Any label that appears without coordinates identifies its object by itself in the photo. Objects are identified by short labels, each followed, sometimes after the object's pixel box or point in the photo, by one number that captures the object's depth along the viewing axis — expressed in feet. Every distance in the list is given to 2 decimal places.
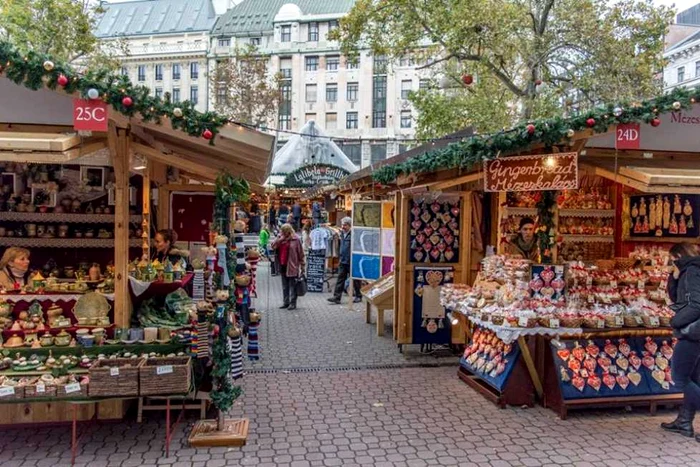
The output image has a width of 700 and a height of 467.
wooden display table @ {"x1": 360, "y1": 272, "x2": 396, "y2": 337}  26.71
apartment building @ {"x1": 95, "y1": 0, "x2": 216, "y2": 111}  184.85
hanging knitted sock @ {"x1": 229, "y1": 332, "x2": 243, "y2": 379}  15.25
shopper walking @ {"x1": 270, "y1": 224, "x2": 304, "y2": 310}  34.06
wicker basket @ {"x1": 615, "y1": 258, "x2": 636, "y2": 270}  20.79
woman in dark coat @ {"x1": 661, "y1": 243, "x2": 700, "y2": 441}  14.83
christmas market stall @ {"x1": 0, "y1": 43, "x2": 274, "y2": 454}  13.38
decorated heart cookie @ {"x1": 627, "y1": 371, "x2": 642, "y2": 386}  16.76
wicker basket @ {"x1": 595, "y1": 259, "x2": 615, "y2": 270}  20.93
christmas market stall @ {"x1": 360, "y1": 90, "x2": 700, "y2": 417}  16.34
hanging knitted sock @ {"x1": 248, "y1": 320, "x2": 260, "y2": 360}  16.81
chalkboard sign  44.45
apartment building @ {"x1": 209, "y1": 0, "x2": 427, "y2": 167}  160.86
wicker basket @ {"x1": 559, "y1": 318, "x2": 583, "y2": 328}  16.61
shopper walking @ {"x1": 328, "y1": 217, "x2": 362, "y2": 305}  38.27
